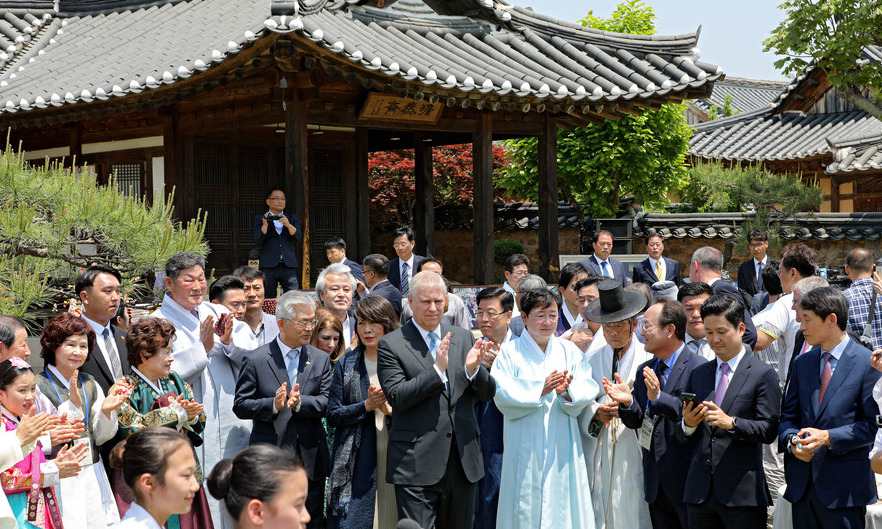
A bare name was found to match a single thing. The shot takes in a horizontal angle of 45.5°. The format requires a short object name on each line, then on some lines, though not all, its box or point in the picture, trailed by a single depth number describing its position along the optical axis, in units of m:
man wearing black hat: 6.47
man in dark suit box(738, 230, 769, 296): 11.12
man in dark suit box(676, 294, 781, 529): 5.72
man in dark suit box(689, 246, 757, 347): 8.39
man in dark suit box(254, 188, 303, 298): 10.45
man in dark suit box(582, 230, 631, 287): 11.05
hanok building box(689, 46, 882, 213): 21.41
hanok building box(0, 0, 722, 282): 10.66
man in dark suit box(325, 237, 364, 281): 10.12
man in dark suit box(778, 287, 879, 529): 5.39
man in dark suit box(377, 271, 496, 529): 6.04
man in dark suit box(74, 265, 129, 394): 6.28
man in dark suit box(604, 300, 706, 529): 6.00
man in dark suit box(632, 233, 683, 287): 11.38
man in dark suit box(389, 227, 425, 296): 10.40
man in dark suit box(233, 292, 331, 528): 6.28
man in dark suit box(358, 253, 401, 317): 9.10
